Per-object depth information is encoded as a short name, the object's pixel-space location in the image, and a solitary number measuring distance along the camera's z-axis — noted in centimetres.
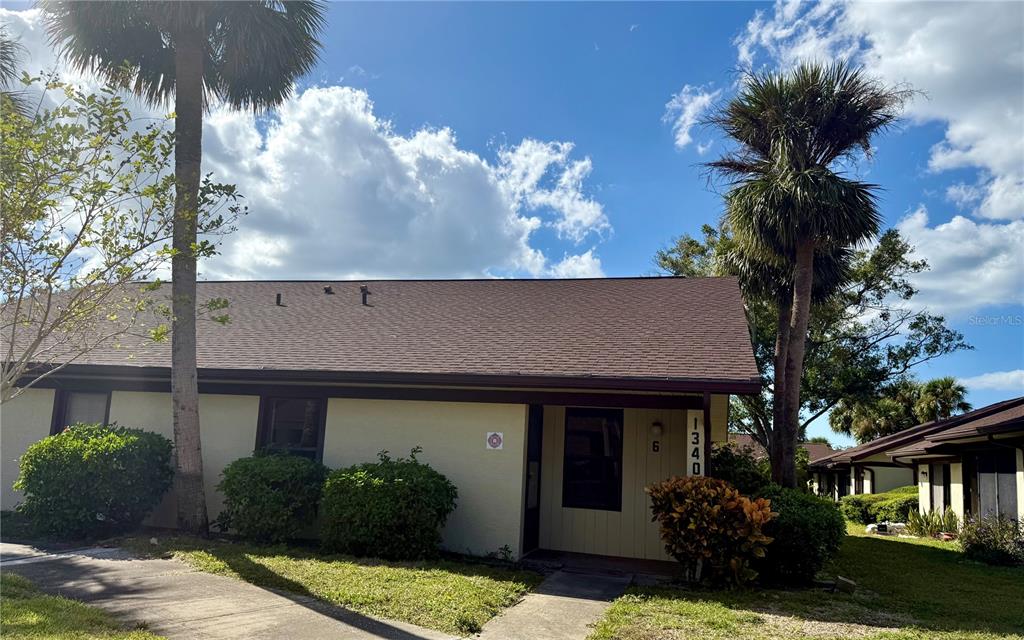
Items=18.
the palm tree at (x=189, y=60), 1027
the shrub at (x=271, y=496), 959
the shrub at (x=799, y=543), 851
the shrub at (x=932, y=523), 1712
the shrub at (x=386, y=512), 895
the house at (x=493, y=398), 980
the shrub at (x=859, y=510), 2641
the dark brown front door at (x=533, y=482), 1045
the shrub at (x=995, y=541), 1217
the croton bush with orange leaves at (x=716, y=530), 794
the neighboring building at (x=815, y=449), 4967
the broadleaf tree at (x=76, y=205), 558
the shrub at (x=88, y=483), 972
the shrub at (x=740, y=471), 1003
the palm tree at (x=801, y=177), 1452
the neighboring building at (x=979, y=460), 1332
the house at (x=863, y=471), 2372
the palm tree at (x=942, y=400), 3391
